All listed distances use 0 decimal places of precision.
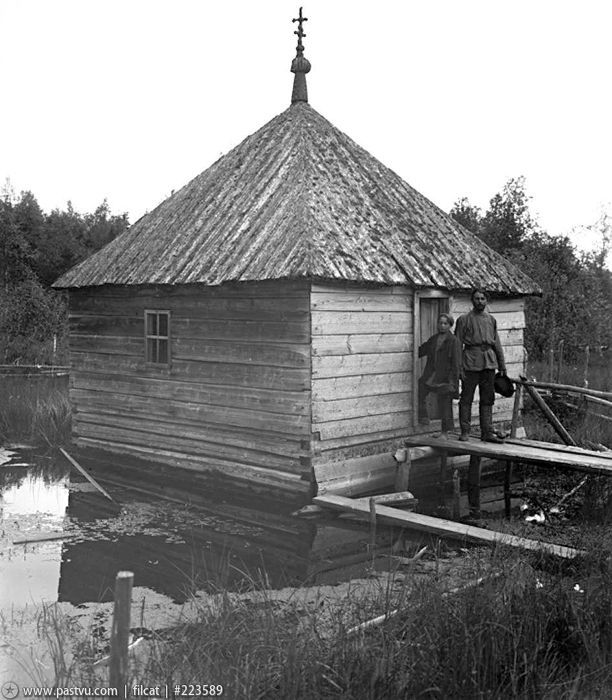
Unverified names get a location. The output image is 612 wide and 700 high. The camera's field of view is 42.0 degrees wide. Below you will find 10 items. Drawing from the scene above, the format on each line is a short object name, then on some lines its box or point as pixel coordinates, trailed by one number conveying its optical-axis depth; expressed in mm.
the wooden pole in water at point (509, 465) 11773
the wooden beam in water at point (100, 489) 11891
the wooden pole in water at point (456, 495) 11266
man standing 11570
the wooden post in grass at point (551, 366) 20259
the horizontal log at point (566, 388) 12367
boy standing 11656
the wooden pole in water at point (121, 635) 4523
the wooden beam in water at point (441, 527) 8094
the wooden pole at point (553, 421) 12805
